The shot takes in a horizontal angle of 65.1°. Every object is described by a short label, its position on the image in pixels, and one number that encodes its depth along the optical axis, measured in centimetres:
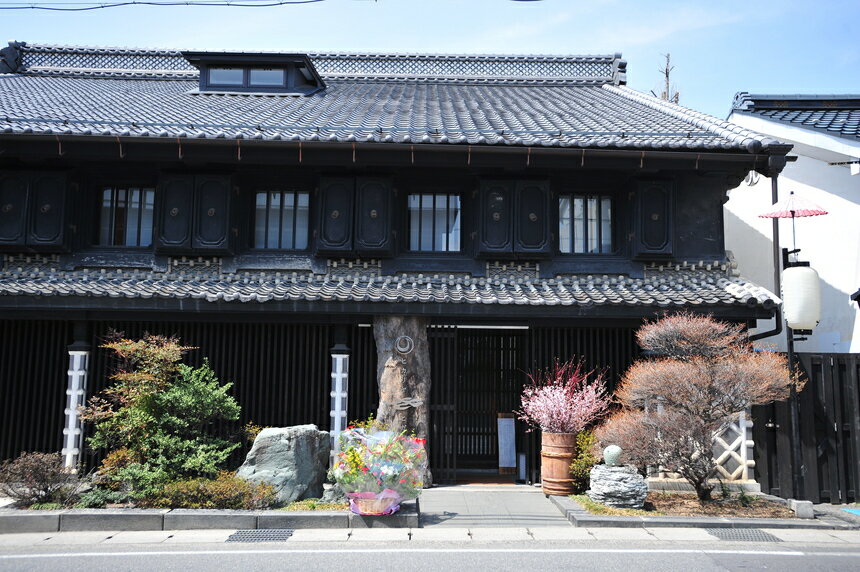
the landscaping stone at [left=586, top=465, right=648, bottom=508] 972
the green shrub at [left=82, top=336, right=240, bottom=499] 1012
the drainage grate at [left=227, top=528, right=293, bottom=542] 852
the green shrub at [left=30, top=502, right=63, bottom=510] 942
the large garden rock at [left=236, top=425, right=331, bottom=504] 983
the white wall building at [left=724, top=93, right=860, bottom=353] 1445
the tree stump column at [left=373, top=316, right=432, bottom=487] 1126
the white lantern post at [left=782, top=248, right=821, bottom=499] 1075
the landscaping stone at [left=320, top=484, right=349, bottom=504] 987
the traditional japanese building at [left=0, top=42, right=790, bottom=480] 1164
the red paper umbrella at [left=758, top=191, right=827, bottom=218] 1110
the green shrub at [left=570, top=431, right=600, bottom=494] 1077
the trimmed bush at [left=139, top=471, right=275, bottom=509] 952
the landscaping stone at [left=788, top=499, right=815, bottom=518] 955
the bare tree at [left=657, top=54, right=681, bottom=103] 2959
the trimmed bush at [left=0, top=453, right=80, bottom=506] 946
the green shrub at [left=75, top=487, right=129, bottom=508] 952
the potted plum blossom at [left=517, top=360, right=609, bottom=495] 1073
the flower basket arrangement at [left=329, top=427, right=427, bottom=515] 900
